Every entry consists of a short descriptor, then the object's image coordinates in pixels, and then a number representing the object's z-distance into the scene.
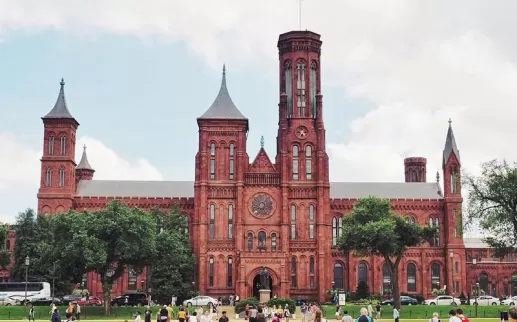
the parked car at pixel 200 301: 89.43
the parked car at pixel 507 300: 95.04
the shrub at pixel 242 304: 79.81
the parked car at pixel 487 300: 97.43
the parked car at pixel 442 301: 97.75
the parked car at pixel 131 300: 91.38
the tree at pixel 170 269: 91.75
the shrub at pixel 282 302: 81.14
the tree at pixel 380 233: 82.81
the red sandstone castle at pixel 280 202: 99.88
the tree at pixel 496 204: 75.88
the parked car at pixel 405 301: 96.25
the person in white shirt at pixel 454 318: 29.02
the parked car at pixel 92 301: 90.07
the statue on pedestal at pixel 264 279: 93.51
